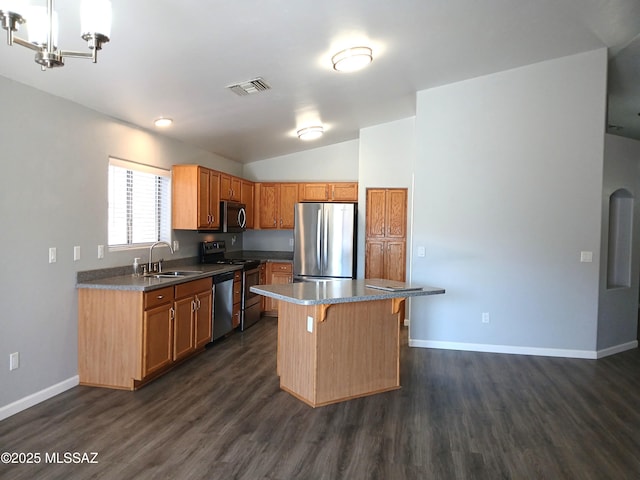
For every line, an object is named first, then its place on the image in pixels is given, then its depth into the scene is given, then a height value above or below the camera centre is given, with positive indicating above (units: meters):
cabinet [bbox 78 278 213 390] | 3.33 -0.89
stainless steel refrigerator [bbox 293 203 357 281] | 5.85 -0.13
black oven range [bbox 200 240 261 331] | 5.43 -0.58
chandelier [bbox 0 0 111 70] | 1.41 +0.73
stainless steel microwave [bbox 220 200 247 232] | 5.46 +0.21
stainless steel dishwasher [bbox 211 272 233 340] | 4.62 -0.86
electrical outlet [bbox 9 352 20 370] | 2.87 -0.94
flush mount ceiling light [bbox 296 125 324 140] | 5.45 +1.37
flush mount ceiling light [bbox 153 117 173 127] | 4.10 +1.12
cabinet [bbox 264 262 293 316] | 6.25 -0.66
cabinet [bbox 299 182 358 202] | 6.57 +0.67
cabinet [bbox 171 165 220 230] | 4.78 +0.41
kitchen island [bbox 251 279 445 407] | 3.07 -0.85
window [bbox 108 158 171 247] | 3.96 +0.28
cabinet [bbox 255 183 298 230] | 6.72 +0.47
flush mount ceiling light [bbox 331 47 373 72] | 3.19 +1.40
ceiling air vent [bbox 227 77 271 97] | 3.55 +1.31
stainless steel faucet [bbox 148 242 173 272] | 4.30 -0.30
